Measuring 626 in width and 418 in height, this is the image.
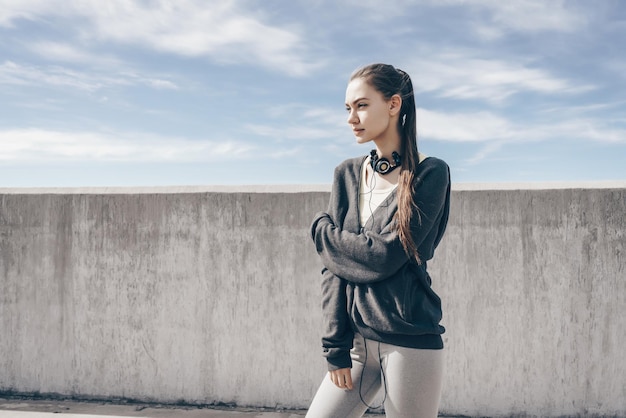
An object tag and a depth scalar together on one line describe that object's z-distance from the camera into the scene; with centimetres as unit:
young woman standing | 165
